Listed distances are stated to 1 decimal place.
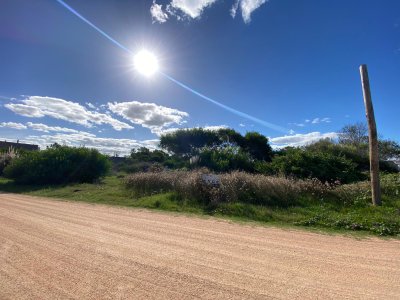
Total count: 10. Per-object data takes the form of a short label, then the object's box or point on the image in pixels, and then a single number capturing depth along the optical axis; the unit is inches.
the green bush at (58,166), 954.1
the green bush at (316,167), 789.9
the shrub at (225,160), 980.7
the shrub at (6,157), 1212.5
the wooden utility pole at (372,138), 457.4
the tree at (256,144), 1646.2
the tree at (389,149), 1798.7
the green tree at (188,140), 1803.6
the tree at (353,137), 1784.0
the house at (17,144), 2379.7
